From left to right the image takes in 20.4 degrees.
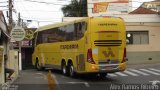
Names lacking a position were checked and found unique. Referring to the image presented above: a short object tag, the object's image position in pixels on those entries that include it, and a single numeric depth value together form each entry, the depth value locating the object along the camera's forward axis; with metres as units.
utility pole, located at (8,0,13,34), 38.23
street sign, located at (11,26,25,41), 26.58
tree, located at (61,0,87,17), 73.12
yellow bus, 22.94
